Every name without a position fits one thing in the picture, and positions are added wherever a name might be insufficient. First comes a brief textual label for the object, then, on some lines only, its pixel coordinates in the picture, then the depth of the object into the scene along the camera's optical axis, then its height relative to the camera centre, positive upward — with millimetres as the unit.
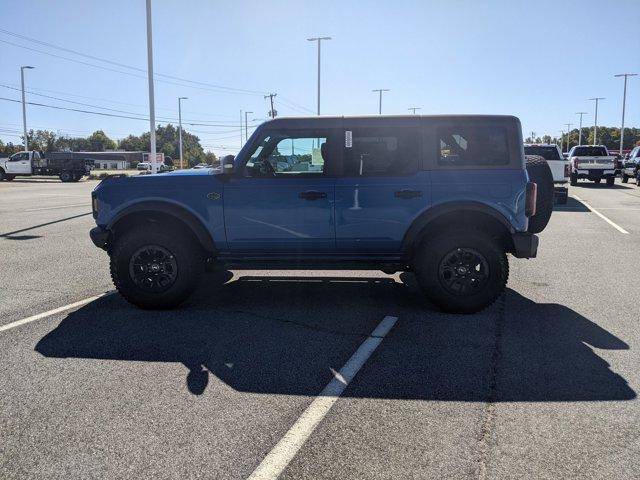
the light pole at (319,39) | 43175 +10138
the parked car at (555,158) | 17469 +388
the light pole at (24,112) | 47938 +4621
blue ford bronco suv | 5383 -394
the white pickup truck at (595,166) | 26109 +205
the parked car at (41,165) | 38656 -33
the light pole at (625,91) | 62688 +9096
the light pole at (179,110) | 65275 +6741
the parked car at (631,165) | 28516 +272
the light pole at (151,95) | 22064 +2928
